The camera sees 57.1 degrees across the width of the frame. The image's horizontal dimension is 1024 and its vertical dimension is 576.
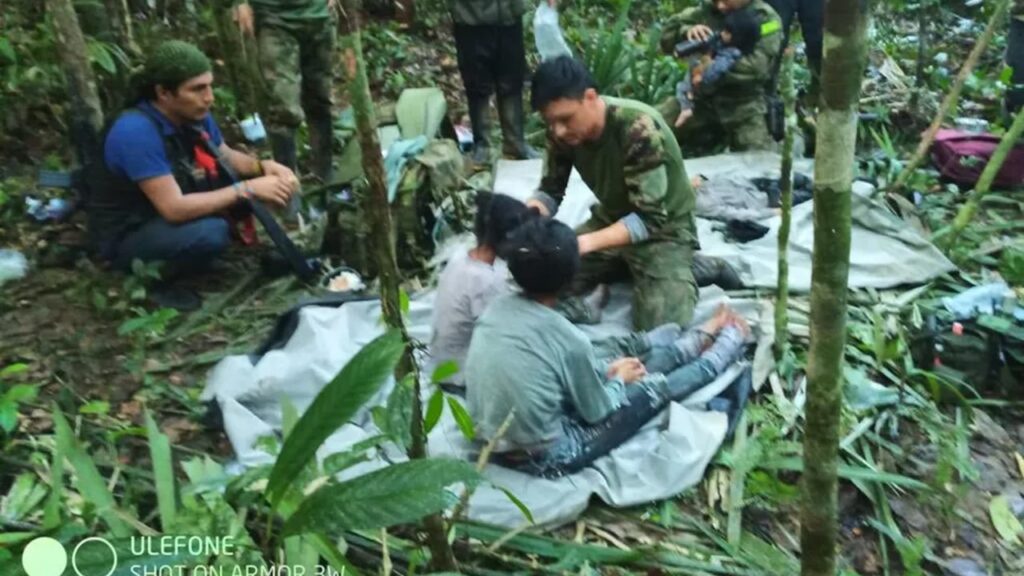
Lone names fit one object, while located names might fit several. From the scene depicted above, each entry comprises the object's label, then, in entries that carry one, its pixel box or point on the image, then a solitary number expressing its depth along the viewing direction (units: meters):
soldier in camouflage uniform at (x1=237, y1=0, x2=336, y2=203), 4.85
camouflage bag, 4.46
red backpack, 5.14
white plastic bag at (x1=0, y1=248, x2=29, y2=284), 4.30
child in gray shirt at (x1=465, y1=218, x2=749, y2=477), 2.92
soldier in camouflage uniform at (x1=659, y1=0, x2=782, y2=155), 5.48
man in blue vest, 3.97
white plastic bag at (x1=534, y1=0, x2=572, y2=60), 5.76
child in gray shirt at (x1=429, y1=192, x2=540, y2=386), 3.37
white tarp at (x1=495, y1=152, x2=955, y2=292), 4.36
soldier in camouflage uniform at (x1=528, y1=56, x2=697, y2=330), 3.68
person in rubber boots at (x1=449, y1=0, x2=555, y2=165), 5.41
